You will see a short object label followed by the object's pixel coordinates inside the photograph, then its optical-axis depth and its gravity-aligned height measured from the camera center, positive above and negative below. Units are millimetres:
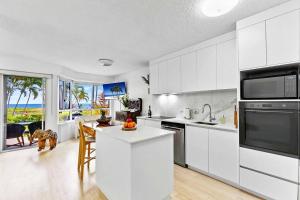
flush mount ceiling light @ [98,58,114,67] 3801 +1028
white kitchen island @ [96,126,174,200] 1561 -776
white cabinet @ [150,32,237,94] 2502 +669
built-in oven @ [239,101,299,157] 1706 -345
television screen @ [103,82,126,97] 5797 +453
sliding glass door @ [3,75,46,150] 3883 -263
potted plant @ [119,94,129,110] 5387 -47
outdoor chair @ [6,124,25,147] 3891 -877
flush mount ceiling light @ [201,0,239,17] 1597 +1077
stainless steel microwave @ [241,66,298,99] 1716 +186
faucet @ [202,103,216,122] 2996 -381
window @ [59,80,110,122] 5105 -11
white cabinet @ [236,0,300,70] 1701 +824
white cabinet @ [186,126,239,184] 2226 -894
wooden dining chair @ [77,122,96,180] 2594 -766
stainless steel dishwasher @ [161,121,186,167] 2926 -899
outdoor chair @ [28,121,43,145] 4155 -815
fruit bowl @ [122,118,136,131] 2053 -378
